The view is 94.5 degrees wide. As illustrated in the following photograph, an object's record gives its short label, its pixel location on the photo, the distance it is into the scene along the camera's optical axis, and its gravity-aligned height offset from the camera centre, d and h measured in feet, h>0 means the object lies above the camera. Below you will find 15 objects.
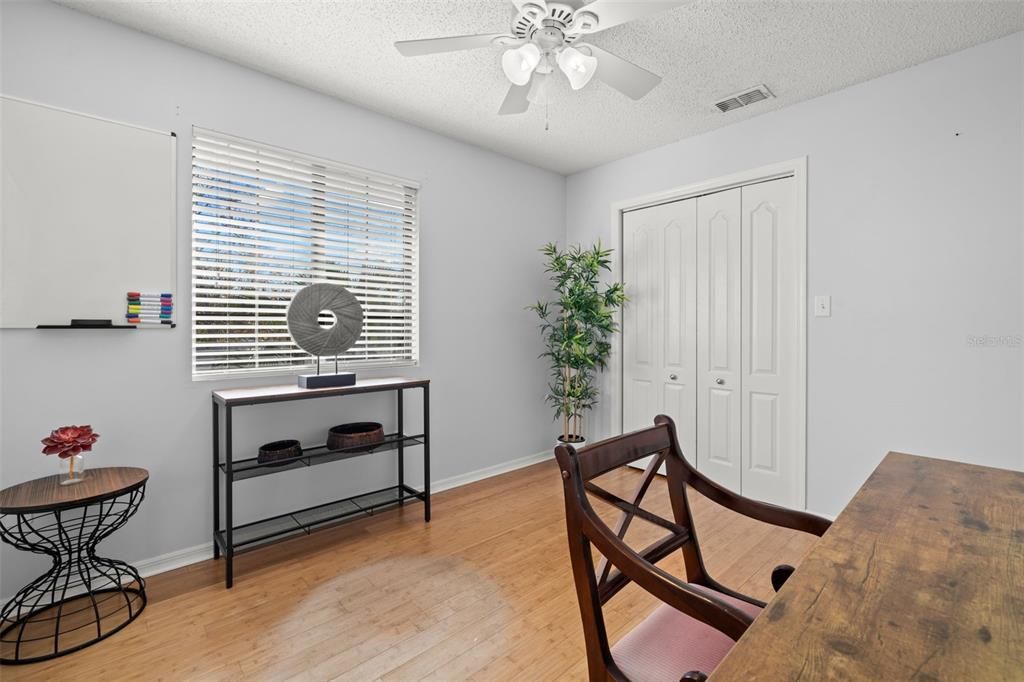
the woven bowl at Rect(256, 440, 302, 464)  7.89 -1.87
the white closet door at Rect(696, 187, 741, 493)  10.87 +0.14
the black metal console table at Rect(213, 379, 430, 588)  7.23 -2.13
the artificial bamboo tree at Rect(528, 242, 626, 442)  12.42 +0.53
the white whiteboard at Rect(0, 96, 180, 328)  6.36 +1.82
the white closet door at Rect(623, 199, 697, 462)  11.75 +0.69
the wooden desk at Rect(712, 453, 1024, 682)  1.97 -1.31
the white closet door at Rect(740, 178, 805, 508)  9.89 -0.02
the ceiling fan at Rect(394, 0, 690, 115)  5.86 +3.95
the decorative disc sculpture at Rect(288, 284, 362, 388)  8.18 +0.30
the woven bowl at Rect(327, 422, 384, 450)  8.58 -1.72
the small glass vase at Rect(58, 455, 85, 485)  6.26 -1.79
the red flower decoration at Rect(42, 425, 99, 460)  6.16 -1.34
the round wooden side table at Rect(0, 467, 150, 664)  5.73 -3.33
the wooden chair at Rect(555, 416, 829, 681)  2.92 -1.55
